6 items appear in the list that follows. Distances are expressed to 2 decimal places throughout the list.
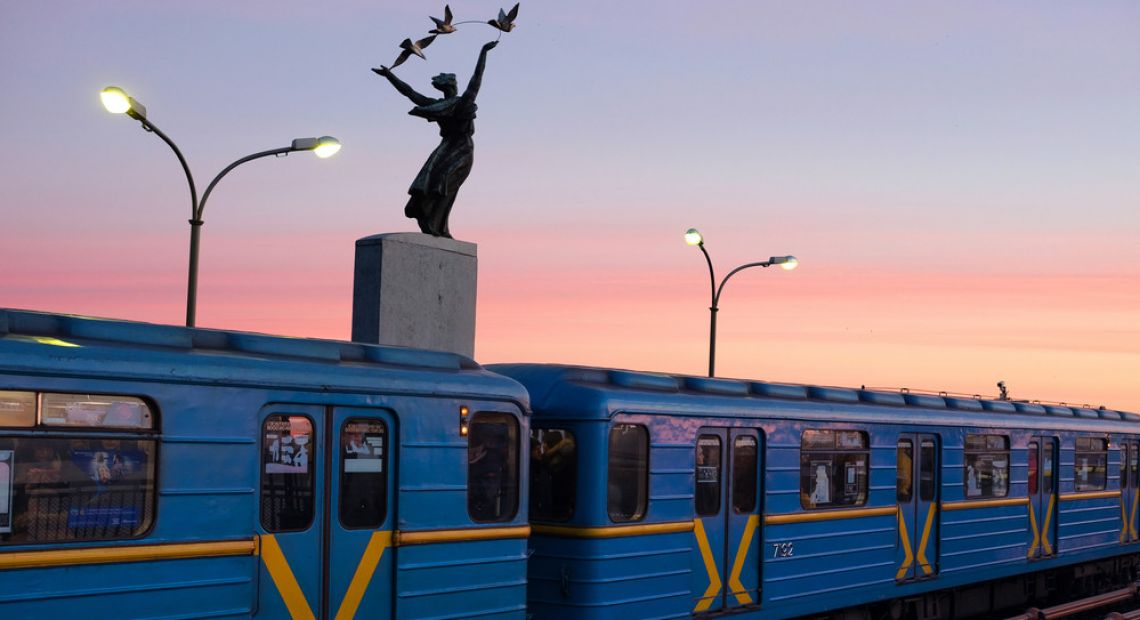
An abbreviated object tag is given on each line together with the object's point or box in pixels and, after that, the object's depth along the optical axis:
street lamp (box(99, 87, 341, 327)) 17.00
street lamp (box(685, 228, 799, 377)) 26.37
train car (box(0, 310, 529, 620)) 7.38
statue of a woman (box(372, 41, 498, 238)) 17.94
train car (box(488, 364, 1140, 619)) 11.77
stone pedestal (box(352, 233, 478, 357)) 16.61
